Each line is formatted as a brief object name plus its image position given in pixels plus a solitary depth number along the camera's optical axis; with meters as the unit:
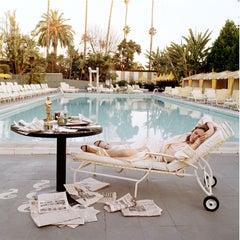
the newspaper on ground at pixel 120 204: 2.89
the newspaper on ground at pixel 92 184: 3.43
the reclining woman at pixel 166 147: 3.23
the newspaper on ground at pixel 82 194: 3.05
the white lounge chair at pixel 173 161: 3.09
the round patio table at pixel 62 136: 2.99
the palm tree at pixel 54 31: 33.88
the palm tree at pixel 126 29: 38.22
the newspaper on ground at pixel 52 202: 2.83
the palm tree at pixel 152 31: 38.38
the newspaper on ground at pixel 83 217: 2.59
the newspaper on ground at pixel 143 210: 2.81
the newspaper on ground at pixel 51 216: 2.59
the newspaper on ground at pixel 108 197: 3.13
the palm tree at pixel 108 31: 35.81
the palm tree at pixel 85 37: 33.69
